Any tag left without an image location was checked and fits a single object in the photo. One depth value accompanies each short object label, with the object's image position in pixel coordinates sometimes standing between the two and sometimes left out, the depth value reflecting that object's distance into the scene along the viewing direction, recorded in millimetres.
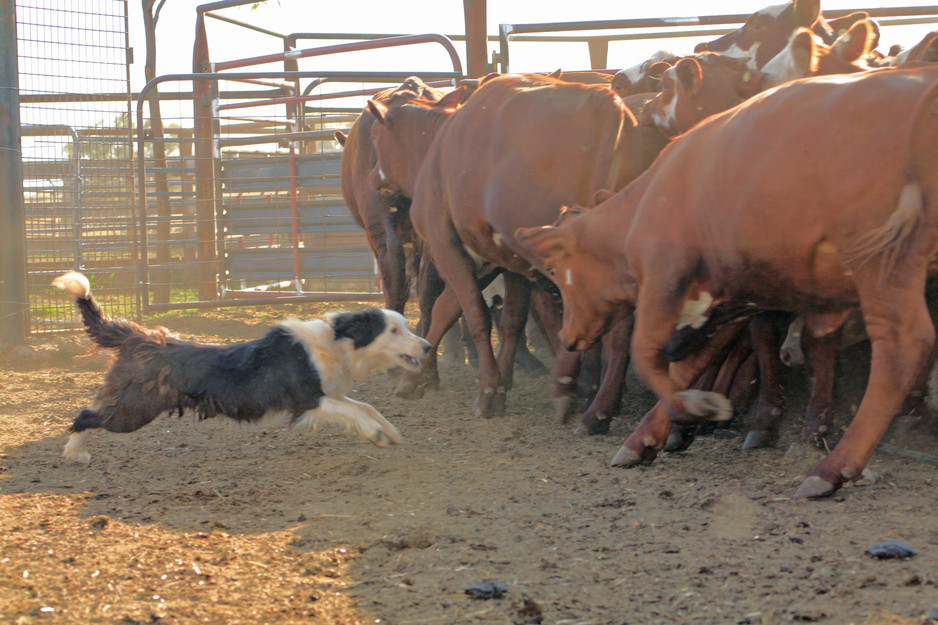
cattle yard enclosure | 8641
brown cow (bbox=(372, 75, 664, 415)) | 4766
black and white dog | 4734
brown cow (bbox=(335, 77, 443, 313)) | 7223
